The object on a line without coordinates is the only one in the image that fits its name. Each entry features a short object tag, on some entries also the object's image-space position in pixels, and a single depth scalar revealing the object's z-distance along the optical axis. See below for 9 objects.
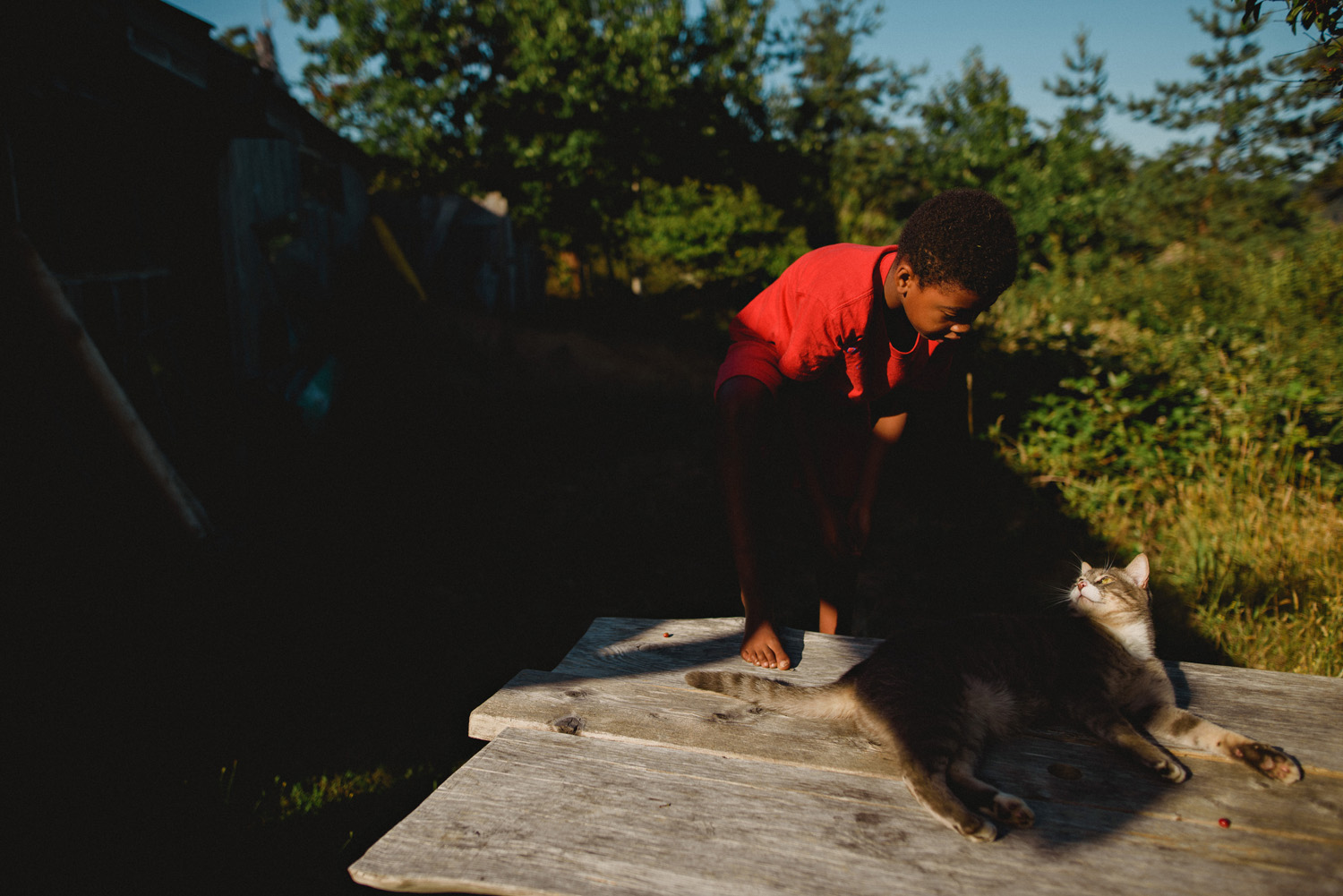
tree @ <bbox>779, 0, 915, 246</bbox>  17.58
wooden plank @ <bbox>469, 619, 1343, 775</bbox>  1.72
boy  2.15
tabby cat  1.58
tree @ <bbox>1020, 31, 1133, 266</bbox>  12.25
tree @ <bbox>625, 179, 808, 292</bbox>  12.40
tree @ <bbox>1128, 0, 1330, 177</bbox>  11.95
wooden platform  1.26
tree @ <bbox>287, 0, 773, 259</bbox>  15.67
